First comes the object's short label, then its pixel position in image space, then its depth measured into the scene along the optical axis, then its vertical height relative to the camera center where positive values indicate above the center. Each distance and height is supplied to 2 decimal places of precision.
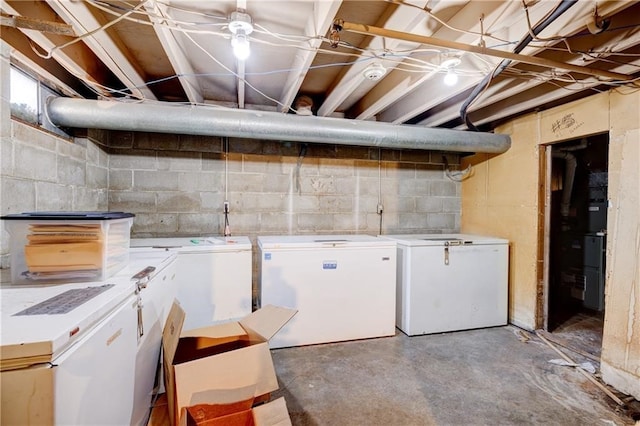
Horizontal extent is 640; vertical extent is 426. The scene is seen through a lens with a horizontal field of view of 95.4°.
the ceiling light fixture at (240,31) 1.45 +0.91
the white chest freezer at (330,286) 2.42 -0.68
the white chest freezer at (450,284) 2.69 -0.72
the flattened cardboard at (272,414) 1.18 -0.85
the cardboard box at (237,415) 1.17 -0.86
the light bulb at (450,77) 1.86 +0.86
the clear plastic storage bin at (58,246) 1.10 -0.16
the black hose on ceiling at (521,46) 1.16 +0.81
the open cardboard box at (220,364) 1.19 -0.75
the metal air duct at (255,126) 2.07 +0.66
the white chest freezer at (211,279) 2.20 -0.57
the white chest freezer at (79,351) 0.66 -0.41
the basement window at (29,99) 1.59 +0.62
